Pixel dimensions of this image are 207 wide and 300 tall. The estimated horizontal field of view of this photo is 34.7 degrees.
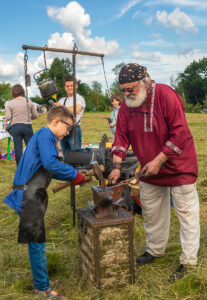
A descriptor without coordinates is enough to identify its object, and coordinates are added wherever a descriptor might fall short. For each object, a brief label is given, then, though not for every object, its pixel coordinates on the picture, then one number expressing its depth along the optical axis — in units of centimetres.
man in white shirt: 538
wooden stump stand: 263
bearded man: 284
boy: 257
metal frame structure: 463
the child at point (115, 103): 682
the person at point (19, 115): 688
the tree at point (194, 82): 6889
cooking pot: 518
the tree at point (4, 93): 7688
